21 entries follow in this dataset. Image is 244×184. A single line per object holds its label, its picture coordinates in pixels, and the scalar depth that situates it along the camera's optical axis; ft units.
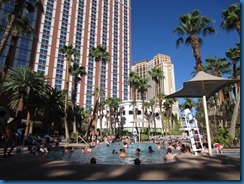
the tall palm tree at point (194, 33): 47.74
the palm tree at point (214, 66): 77.48
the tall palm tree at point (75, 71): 102.41
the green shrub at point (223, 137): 36.20
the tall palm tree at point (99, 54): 103.76
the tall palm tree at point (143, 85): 145.15
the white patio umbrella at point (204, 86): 19.24
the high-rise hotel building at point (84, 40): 215.94
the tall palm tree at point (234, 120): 37.51
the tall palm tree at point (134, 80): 144.56
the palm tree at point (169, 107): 177.14
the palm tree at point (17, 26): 32.42
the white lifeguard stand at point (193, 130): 21.32
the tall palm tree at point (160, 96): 163.23
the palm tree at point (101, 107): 196.83
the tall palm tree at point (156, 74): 132.23
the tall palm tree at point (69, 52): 98.64
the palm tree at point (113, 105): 190.58
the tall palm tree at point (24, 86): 74.11
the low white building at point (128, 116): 201.57
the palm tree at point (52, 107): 96.10
